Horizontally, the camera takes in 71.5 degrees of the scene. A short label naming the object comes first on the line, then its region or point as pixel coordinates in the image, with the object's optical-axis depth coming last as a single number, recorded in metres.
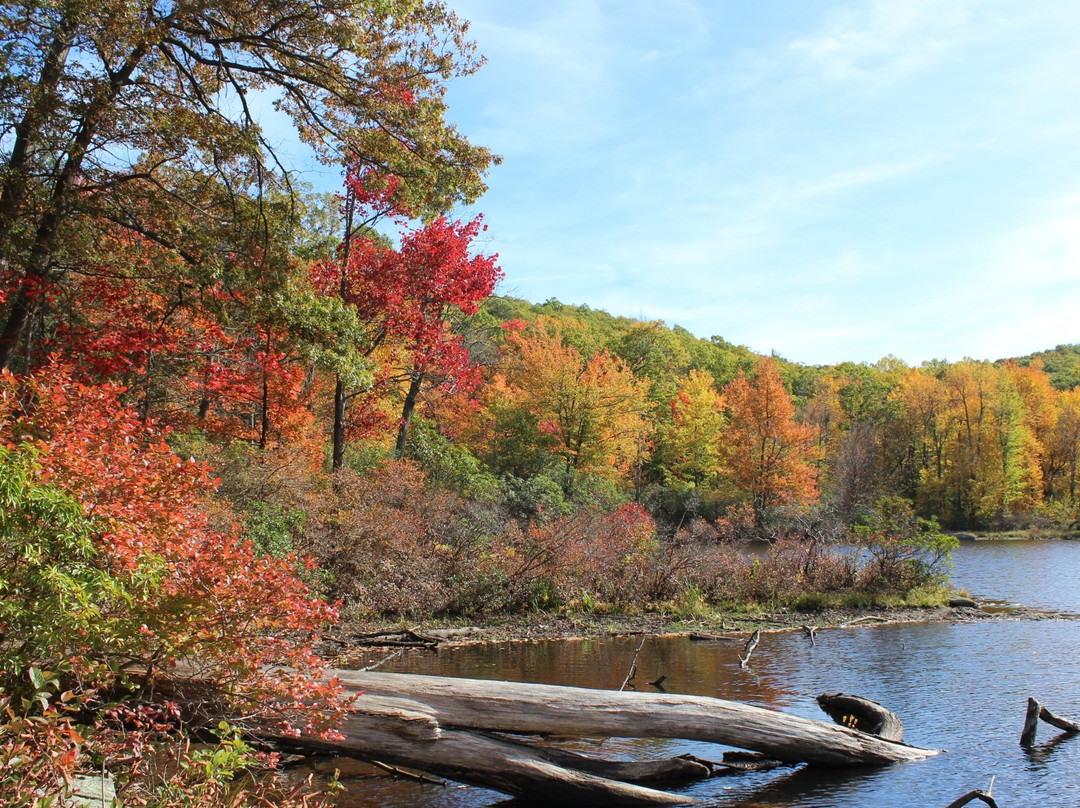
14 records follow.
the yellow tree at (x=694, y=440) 46.22
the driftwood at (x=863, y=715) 8.93
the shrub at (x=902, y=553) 20.67
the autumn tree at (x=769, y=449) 41.81
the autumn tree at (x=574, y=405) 30.00
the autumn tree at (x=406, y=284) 18.89
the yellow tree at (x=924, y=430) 58.41
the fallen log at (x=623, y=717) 7.80
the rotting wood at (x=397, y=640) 14.50
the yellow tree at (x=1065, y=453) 56.97
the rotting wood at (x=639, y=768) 7.62
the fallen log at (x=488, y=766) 7.31
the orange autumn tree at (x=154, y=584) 5.14
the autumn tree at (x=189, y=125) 10.62
